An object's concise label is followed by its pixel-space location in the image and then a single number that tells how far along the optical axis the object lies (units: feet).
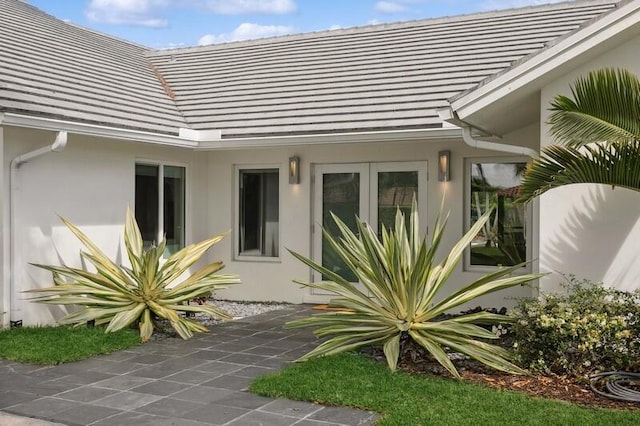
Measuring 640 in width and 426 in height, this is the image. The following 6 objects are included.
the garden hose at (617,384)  19.03
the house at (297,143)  24.80
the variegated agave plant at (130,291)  28.50
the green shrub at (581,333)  20.88
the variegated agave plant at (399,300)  23.03
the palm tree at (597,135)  20.63
